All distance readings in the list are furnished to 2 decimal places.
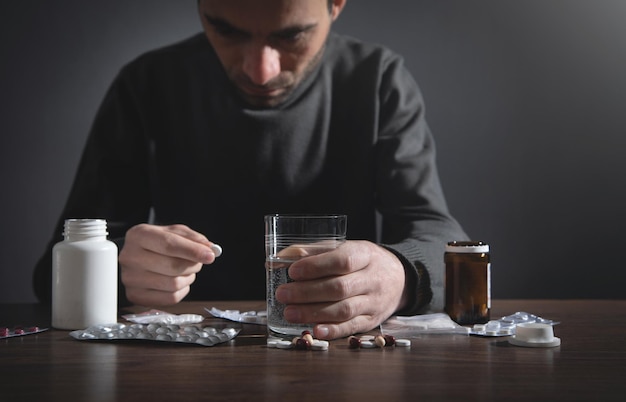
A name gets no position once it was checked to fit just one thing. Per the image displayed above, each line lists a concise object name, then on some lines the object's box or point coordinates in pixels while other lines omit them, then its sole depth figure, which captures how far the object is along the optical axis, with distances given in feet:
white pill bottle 3.42
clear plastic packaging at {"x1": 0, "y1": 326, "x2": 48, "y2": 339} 3.31
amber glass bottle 3.61
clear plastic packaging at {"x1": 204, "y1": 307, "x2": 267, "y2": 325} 3.80
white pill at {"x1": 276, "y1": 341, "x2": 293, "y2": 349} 3.02
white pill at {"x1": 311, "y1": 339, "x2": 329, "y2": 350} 3.00
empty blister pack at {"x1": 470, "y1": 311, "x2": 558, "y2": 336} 3.34
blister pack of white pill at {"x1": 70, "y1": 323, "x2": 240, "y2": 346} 3.10
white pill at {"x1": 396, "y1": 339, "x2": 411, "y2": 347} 3.08
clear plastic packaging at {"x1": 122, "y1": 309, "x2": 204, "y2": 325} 3.77
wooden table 2.27
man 5.61
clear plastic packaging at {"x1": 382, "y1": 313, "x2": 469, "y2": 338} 3.35
